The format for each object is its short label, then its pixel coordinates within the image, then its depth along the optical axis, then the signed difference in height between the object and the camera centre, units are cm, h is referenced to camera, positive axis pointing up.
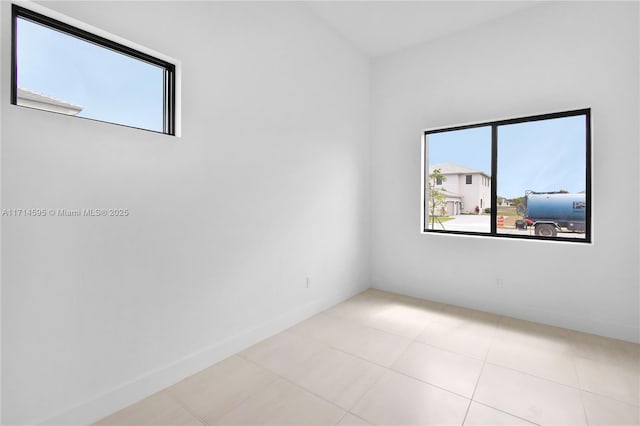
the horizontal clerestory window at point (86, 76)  148 +78
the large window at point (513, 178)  297 +39
